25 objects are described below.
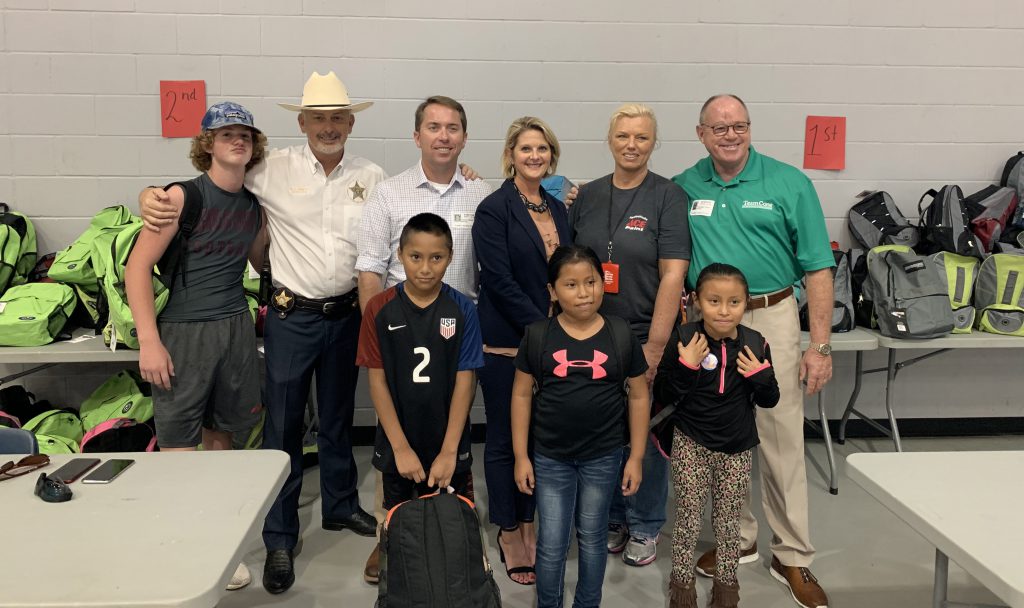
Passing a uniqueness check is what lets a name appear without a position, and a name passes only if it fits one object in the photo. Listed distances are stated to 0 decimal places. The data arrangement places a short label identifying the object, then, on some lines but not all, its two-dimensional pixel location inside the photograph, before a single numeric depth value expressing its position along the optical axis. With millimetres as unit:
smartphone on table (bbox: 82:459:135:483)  1591
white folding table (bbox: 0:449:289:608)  1187
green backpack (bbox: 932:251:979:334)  3426
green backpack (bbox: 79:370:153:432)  3262
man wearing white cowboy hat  2488
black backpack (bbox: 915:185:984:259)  3490
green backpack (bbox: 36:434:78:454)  3088
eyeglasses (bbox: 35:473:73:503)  1491
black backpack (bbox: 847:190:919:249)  3637
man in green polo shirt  2365
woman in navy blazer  2344
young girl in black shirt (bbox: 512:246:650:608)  2039
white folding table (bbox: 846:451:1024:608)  1303
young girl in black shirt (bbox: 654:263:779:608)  2100
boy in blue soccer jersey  2098
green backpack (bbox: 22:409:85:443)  3268
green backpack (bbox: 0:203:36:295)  3287
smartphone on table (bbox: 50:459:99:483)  1581
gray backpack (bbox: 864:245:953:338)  3260
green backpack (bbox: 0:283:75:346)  3016
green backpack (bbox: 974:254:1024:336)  3389
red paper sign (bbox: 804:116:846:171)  3746
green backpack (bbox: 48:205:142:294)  3189
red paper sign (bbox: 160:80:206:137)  3494
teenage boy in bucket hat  2285
